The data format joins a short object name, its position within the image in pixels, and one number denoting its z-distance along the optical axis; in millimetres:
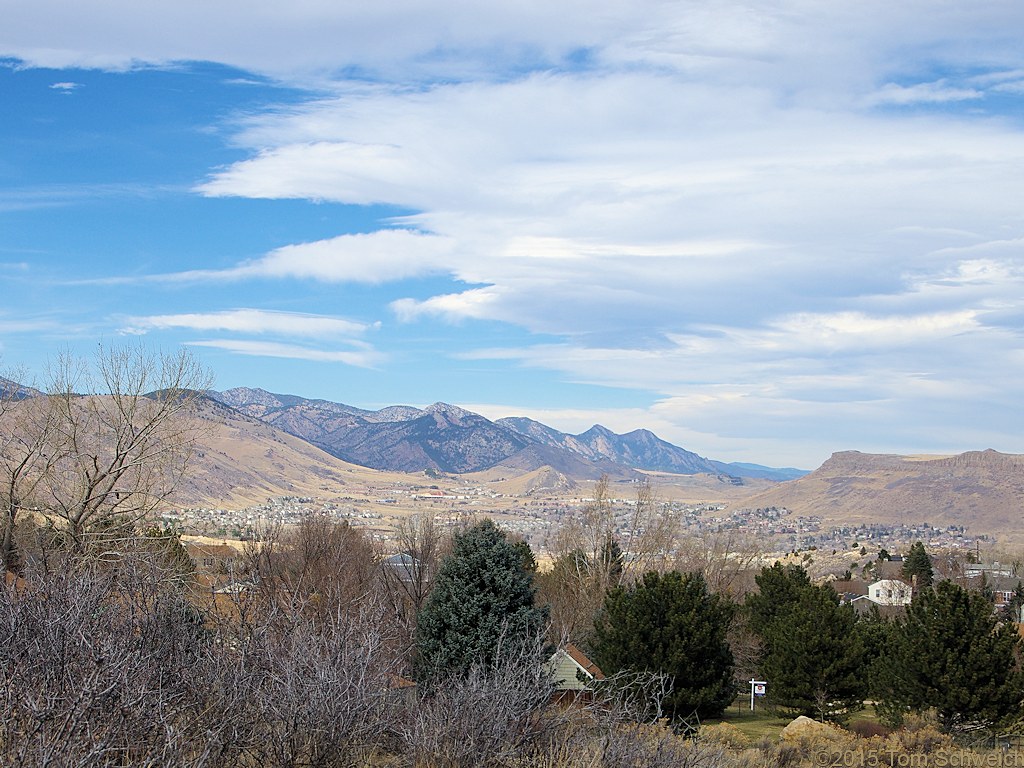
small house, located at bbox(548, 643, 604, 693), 27694
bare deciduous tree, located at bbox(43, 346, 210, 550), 29078
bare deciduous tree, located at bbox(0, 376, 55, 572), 29375
